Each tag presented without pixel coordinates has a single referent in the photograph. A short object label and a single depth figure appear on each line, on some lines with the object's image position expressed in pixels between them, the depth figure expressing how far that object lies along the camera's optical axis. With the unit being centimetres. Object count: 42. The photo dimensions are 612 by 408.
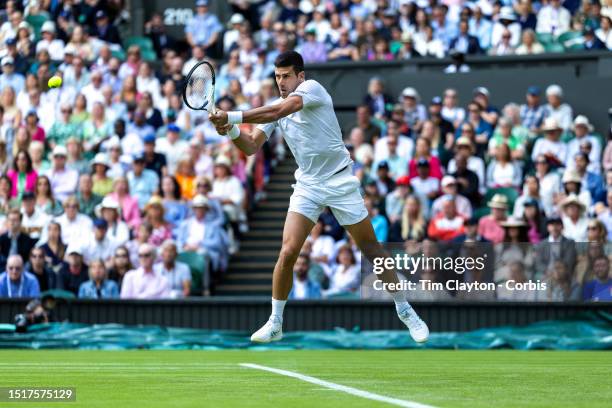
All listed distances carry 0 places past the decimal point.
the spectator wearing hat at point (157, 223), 1815
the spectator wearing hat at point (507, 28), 2158
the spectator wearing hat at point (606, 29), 2055
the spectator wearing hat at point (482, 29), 2208
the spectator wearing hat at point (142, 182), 1952
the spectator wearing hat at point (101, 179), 1975
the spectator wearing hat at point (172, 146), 2020
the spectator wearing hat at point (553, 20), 2153
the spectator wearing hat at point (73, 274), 1727
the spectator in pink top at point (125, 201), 1894
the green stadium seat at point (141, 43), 2606
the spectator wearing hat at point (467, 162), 1830
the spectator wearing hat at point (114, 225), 1827
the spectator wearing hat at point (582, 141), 1834
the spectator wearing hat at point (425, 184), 1812
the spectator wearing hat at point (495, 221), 1673
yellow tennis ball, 1231
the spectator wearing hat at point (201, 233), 1820
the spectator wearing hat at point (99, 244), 1789
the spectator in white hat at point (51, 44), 2433
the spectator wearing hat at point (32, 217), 1902
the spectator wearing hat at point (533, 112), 1944
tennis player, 1007
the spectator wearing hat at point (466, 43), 2198
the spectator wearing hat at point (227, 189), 1923
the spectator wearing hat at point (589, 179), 1742
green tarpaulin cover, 1546
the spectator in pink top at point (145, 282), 1694
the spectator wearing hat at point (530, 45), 2125
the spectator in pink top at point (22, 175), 2003
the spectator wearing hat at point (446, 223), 1712
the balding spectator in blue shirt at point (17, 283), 1706
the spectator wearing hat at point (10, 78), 2315
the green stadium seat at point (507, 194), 1783
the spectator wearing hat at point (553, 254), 1553
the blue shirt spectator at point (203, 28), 2514
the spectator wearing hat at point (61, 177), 1989
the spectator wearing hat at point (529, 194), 1739
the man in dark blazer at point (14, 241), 1805
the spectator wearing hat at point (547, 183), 1762
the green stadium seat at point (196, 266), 1775
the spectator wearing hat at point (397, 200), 1778
